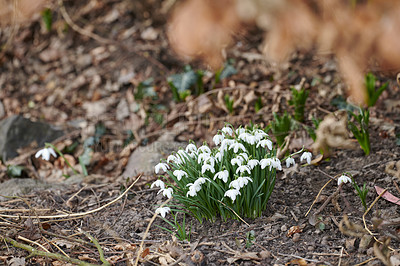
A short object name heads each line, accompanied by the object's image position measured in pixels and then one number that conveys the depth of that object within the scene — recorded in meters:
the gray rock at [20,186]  2.83
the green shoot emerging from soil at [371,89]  3.10
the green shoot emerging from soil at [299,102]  3.03
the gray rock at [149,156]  2.98
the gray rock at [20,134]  3.56
